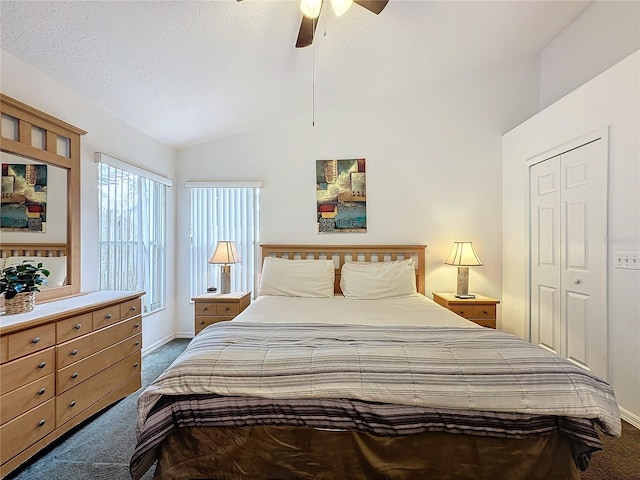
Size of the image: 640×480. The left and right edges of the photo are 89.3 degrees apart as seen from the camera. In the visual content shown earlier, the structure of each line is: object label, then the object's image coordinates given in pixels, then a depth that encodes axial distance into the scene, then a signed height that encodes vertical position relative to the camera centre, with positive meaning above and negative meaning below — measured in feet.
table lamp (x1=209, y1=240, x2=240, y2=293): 11.21 -0.75
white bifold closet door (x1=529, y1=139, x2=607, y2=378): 7.79 -0.42
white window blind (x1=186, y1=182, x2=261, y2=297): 12.48 +0.36
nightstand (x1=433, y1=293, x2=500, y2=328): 10.30 -2.25
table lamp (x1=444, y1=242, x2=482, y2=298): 10.82 -0.77
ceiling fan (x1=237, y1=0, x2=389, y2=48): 6.20 +4.49
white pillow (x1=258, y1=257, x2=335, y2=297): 10.62 -1.34
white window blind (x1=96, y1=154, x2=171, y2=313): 9.18 +0.22
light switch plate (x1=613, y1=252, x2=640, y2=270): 6.86 -0.46
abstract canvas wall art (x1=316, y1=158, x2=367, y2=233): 12.07 +1.57
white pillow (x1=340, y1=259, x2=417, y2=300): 10.40 -1.37
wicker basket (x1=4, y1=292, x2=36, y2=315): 5.76 -1.22
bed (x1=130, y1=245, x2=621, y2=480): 4.41 -2.47
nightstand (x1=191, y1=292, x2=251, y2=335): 10.61 -2.35
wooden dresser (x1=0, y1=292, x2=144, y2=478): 5.09 -2.47
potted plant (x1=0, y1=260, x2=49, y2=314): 5.74 -0.90
